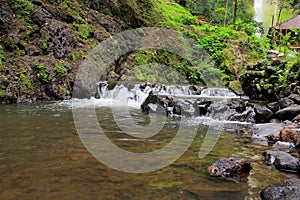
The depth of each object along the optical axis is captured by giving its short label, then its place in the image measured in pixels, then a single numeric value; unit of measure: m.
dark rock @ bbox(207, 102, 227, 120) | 8.15
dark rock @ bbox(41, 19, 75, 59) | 11.47
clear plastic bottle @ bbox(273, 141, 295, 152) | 4.76
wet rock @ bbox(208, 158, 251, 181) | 3.34
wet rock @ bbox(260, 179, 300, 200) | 2.59
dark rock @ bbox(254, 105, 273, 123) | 7.58
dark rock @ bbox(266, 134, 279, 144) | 5.41
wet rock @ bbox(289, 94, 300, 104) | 8.19
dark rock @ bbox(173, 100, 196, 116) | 8.45
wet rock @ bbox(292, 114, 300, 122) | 6.75
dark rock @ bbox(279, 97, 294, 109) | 8.01
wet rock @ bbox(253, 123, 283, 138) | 5.81
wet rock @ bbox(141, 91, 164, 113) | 8.92
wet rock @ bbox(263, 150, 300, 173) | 3.63
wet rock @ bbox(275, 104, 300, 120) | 7.20
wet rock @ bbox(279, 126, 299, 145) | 5.12
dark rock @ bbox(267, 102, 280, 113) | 8.02
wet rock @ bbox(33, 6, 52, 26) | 11.57
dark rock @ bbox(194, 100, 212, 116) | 8.47
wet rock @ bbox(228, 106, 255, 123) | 7.75
